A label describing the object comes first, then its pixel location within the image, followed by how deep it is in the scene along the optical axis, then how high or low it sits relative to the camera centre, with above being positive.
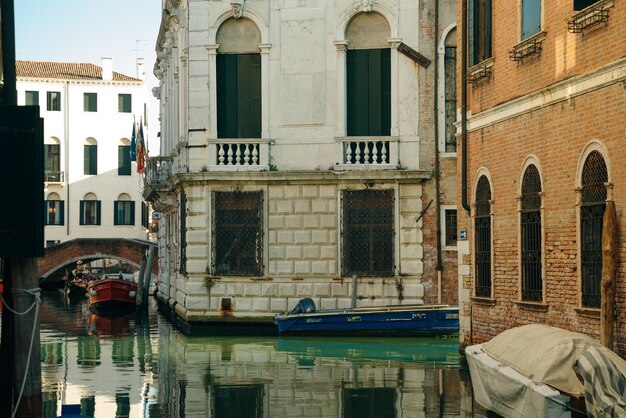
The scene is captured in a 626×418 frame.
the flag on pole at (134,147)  44.69 +3.23
